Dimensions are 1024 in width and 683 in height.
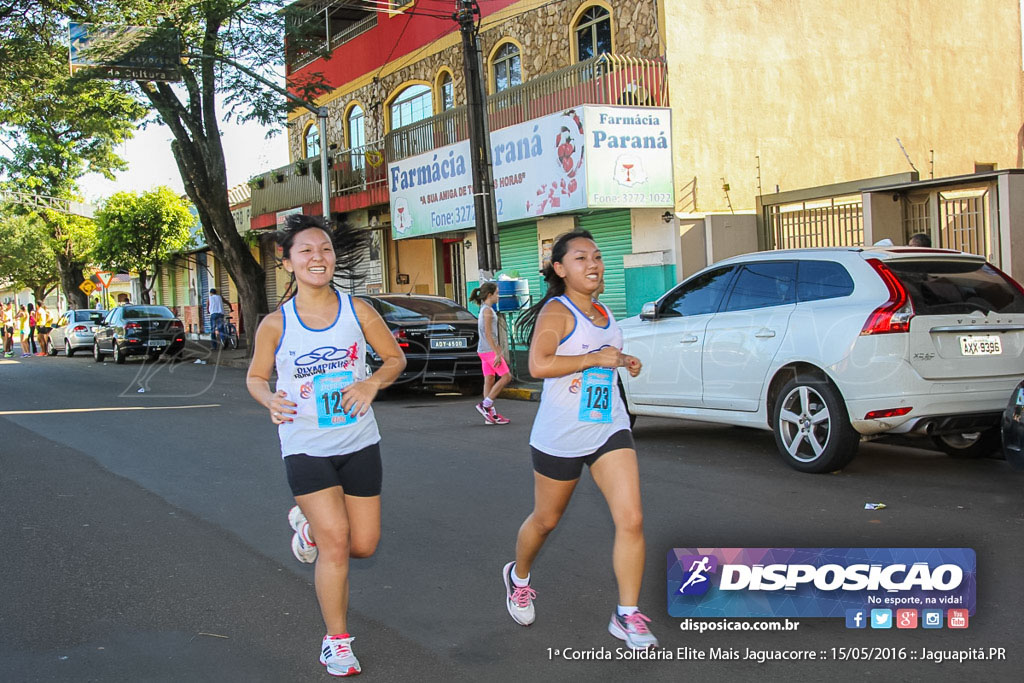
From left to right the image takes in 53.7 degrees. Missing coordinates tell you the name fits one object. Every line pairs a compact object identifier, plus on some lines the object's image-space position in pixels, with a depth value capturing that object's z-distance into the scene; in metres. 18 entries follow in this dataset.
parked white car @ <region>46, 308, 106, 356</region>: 31.25
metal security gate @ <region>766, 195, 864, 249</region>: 15.03
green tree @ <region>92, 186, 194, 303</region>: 35.59
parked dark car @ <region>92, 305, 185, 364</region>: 26.19
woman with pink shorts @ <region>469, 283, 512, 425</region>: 11.27
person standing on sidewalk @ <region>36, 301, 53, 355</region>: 34.03
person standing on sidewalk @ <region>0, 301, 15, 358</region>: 35.28
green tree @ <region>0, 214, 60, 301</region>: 53.00
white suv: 6.97
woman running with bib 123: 3.97
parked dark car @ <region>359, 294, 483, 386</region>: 14.18
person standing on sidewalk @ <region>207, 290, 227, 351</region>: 28.83
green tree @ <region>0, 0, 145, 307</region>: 22.78
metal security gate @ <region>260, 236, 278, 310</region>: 33.84
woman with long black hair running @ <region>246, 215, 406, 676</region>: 3.85
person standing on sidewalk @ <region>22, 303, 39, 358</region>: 34.72
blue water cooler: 17.56
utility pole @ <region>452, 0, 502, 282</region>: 14.88
